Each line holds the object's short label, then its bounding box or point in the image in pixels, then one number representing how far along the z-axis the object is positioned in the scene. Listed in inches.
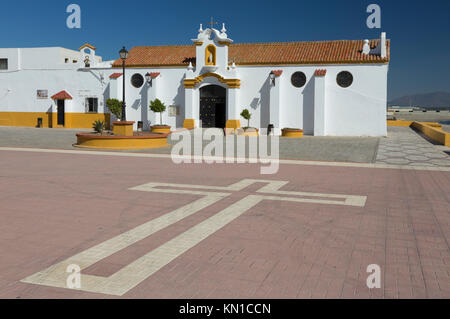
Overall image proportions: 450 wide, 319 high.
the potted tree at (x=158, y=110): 1153.4
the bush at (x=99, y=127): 799.7
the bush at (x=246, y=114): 1147.9
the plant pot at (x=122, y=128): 792.9
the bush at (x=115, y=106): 988.1
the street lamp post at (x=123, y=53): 787.4
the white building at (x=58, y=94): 1330.0
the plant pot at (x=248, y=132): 1112.6
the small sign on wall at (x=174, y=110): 1248.8
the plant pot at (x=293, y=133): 1109.3
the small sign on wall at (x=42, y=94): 1380.4
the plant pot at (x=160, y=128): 1150.3
